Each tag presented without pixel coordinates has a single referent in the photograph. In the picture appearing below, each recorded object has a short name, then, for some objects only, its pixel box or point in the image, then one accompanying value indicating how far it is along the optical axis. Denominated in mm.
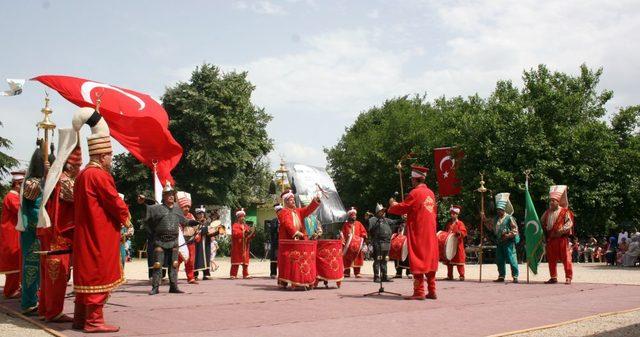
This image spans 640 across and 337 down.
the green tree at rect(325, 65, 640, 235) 30094
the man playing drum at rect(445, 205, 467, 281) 16891
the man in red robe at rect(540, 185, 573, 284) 15422
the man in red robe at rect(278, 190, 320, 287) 13430
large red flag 13398
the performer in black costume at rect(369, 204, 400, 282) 15591
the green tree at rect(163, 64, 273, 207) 41031
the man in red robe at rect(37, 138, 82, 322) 8031
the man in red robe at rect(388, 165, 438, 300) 11227
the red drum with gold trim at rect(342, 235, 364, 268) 17750
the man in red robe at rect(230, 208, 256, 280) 18172
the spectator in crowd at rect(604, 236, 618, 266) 27359
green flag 16203
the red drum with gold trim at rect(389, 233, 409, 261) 17219
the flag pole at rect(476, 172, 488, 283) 16342
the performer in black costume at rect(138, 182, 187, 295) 12422
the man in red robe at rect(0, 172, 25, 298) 10711
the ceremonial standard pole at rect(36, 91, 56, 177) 9109
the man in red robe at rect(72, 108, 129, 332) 7430
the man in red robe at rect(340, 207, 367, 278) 17688
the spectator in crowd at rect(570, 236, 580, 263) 31203
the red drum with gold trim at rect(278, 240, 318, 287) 13227
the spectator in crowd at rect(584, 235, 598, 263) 31594
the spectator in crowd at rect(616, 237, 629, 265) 27097
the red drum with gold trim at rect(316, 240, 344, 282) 13836
